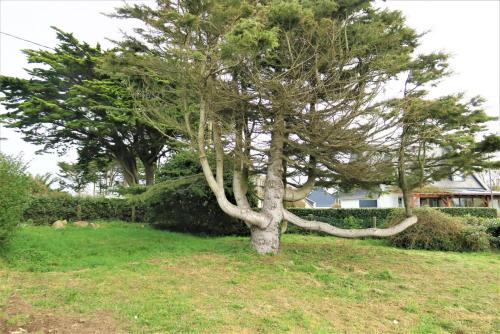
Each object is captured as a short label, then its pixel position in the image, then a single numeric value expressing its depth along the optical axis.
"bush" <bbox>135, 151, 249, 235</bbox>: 13.69
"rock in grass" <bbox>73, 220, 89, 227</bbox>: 14.89
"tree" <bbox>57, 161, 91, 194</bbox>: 39.56
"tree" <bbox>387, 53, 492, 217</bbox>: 8.66
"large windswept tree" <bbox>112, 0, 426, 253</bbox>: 7.79
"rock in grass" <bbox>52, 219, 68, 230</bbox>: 14.23
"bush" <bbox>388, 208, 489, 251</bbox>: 13.02
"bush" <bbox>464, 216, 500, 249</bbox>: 13.41
